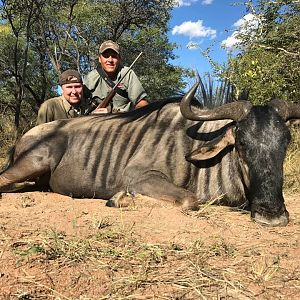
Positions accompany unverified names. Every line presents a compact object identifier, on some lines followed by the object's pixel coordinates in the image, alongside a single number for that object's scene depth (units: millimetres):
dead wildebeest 2237
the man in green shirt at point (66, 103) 3913
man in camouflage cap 4134
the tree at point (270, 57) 5805
